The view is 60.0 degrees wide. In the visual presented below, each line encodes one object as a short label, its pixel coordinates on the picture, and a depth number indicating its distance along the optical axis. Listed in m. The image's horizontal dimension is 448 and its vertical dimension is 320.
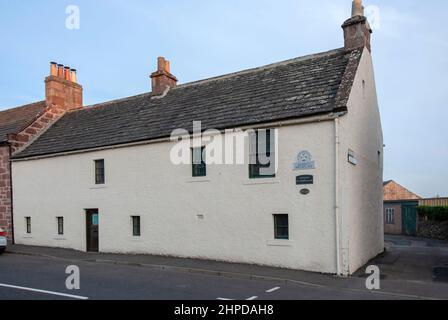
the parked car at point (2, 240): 15.07
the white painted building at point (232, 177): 11.37
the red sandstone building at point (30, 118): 19.06
